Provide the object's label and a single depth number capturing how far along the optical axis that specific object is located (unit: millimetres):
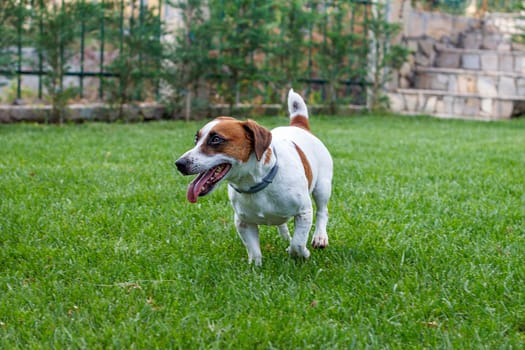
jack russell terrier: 3482
